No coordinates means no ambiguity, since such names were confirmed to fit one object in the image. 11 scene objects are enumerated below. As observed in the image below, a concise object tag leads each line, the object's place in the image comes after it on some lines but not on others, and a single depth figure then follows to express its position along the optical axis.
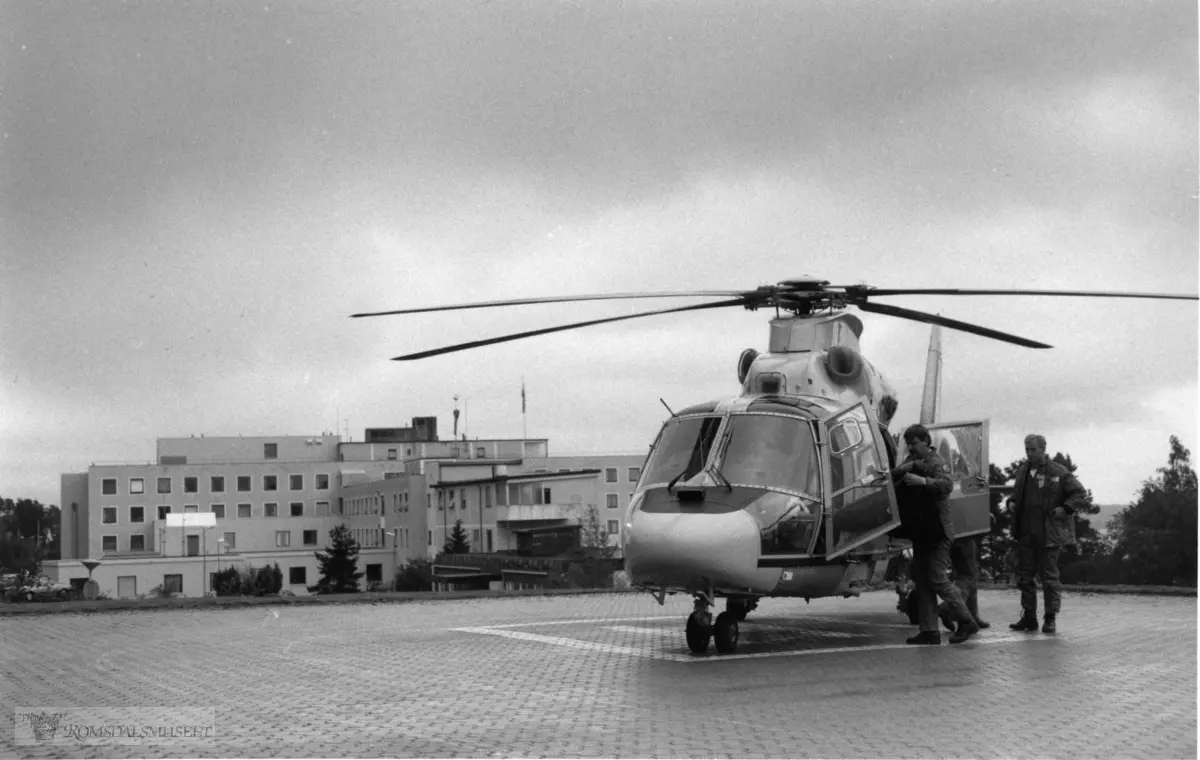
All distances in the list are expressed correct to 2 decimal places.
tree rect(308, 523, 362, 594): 92.00
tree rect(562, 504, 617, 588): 55.57
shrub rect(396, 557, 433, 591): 86.50
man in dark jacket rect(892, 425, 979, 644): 13.56
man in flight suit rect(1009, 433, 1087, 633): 14.63
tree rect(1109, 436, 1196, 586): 64.81
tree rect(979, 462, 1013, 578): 63.18
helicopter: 12.52
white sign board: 104.00
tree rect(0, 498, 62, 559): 140.25
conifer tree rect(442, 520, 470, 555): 91.44
